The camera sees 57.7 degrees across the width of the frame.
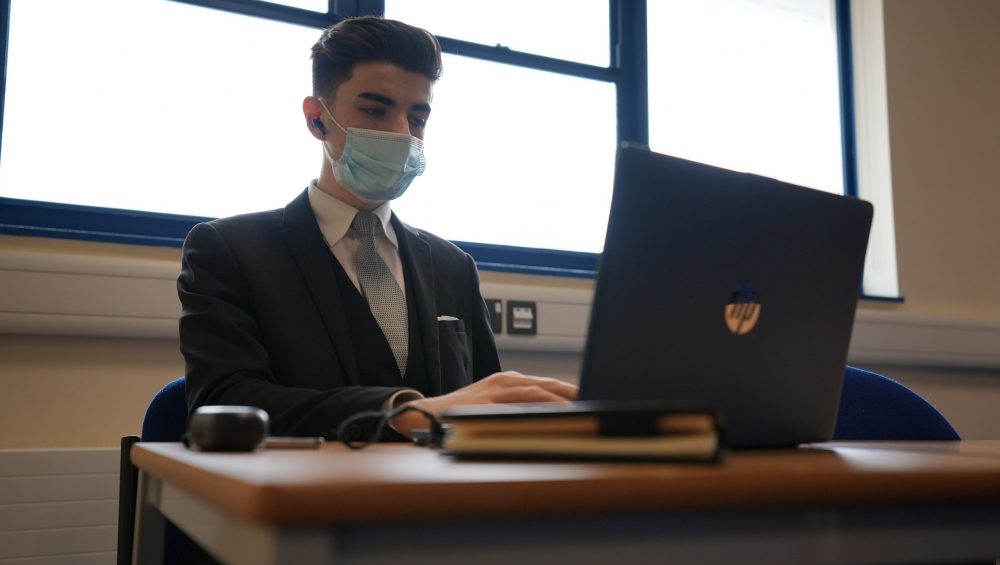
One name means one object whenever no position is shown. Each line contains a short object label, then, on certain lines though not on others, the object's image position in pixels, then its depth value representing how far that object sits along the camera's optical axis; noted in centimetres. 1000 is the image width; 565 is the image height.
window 234
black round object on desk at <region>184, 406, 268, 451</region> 85
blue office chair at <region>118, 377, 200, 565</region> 130
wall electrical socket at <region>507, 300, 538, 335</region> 259
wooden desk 53
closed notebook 65
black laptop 80
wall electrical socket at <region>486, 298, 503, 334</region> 256
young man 153
